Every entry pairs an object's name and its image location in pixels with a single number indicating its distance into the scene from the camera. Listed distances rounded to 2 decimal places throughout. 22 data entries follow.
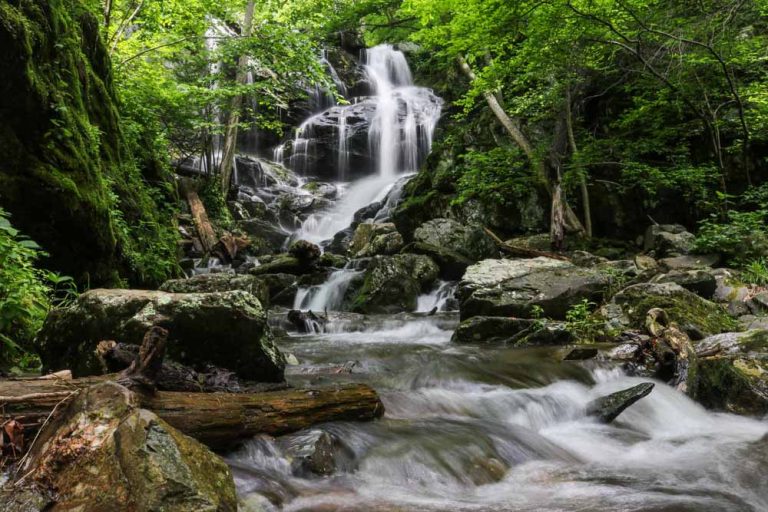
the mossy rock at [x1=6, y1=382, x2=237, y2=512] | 1.90
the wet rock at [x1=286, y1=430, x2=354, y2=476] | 3.05
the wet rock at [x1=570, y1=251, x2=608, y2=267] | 10.54
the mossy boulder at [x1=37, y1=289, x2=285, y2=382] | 3.84
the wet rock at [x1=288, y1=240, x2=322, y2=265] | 12.59
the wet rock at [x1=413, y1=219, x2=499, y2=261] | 12.90
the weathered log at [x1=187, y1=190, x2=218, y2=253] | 13.95
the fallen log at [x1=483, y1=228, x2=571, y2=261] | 11.30
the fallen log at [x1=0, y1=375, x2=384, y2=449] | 2.39
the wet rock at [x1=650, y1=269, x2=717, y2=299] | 7.70
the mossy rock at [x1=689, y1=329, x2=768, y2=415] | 4.47
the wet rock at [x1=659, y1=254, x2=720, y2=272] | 9.18
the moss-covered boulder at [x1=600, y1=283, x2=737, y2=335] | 6.49
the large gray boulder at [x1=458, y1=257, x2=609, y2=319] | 7.92
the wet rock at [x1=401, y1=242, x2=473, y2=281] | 11.97
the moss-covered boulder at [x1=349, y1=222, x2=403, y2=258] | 13.88
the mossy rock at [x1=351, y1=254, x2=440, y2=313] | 10.40
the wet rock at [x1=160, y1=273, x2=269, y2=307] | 7.06
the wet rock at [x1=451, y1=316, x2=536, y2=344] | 7.28
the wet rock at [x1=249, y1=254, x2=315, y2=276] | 12.34
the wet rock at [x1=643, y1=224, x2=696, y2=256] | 10.36
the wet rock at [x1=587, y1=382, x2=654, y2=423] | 4.41
